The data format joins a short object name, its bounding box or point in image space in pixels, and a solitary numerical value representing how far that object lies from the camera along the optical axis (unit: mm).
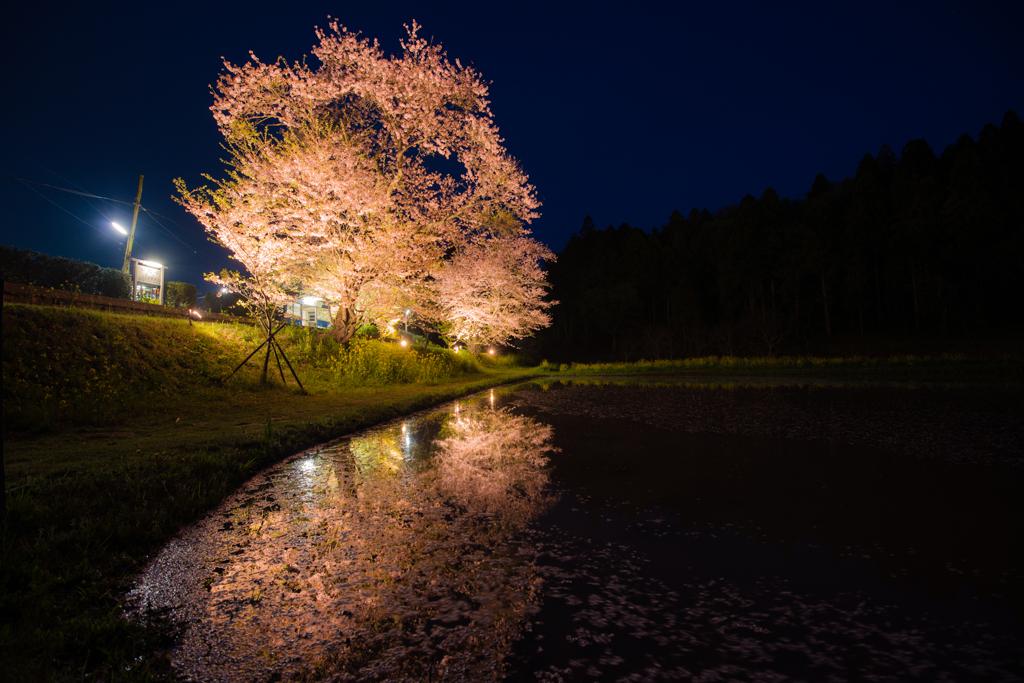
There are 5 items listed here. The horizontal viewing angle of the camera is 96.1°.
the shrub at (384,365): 15375
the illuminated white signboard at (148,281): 20359
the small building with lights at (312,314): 34825
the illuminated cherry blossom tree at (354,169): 15883
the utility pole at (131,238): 25023
